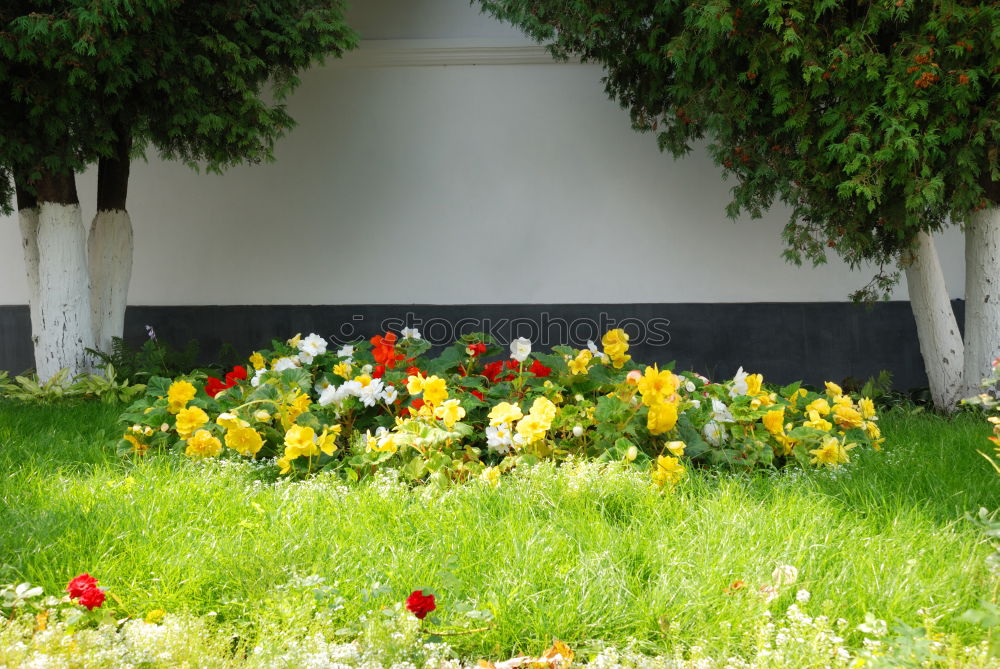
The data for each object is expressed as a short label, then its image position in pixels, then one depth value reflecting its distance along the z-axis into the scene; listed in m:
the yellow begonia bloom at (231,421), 3.12
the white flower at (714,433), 3.20
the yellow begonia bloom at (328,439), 3.11
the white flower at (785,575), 2.02
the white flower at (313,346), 3.93
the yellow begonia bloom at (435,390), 3.17
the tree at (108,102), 4.72
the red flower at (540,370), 3.67
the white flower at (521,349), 3.56
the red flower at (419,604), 1.76
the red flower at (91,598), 1.81
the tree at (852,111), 4.39
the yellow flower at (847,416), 3.56
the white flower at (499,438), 3.06
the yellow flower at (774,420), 3.27
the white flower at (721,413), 3.24
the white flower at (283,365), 3.71
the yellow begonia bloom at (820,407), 3.51
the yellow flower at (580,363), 3.47
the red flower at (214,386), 3.92
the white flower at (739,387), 3.51
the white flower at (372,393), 3.32
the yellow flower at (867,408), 3.75
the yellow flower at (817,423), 3.43
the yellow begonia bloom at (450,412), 3.04
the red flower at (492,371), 3.79
